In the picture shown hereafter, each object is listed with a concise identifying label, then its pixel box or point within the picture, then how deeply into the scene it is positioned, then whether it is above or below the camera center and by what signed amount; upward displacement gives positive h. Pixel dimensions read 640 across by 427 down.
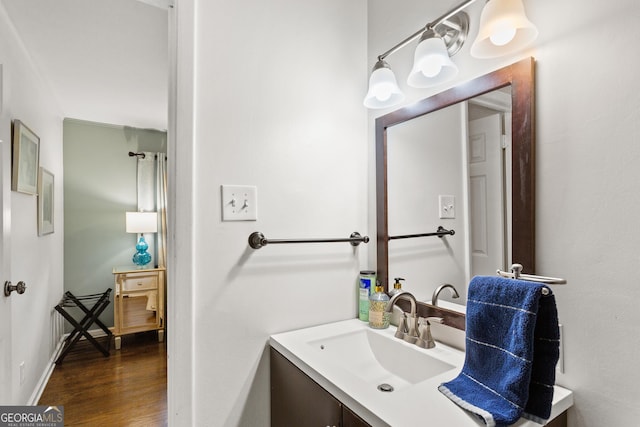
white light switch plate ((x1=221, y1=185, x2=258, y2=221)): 1.13 +0.05
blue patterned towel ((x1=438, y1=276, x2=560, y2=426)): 0.66 -0.32
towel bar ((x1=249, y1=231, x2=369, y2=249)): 1.16 -0.09
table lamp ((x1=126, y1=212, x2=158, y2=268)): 3.50 -0.11
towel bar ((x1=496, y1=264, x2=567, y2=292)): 0.73 -0.15
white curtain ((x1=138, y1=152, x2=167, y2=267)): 3.78 +0.28
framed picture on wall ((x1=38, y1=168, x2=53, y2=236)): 2.42 +0.13
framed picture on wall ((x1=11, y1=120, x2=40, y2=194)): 1.82 +0.37
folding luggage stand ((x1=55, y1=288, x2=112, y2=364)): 2.97 -0.98
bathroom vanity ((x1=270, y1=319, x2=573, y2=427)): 0.71 -0.46
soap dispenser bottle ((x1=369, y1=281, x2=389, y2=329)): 1.26 -0.38
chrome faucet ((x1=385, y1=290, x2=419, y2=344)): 1.11 -0.39
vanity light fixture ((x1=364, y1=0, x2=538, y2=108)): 0.84 +0.51
